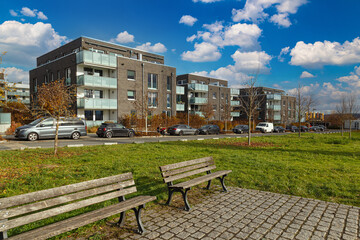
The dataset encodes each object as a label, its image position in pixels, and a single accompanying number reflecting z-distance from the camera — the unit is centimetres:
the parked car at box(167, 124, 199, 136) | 2917
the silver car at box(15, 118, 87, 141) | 1791
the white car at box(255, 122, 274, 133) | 4093
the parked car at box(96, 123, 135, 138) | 2230
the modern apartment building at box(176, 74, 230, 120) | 5055
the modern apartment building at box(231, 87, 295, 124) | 6538
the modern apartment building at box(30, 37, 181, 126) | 2959
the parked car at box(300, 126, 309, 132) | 5174
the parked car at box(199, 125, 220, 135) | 3262
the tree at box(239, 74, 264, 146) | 1667
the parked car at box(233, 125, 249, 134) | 3591
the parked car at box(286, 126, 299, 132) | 4947
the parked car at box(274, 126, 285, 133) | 4384
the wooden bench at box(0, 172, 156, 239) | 270
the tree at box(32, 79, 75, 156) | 1047
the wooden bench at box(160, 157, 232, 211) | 467
